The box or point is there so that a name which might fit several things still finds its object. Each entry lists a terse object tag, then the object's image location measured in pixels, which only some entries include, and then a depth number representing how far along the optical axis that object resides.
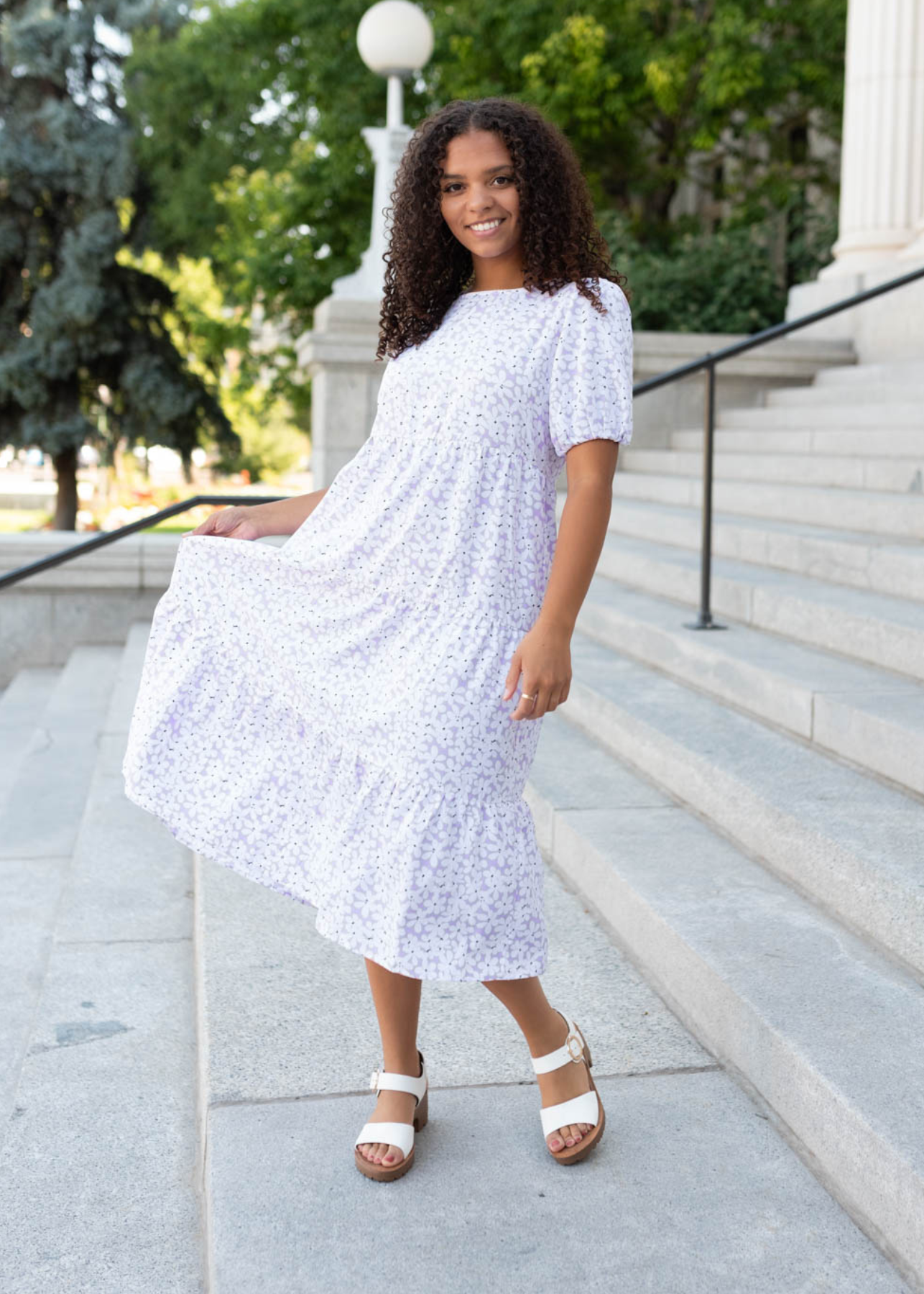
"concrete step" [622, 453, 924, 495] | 5.80
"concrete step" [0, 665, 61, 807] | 6.25
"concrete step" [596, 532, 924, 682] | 4.05
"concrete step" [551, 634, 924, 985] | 2.73
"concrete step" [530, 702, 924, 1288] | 2.08
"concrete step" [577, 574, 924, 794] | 3.35
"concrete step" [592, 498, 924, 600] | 4.64
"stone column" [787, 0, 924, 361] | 9.25
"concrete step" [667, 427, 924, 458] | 6.24
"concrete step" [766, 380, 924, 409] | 7.14
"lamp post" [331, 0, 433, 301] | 8.08
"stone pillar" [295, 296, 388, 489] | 8.04
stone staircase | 2.09
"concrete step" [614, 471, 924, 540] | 5.23
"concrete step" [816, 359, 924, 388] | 7.59
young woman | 2.10
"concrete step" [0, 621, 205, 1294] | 2.32
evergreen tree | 18.27
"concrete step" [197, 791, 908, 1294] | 2.02
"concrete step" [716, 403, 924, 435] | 6.73
